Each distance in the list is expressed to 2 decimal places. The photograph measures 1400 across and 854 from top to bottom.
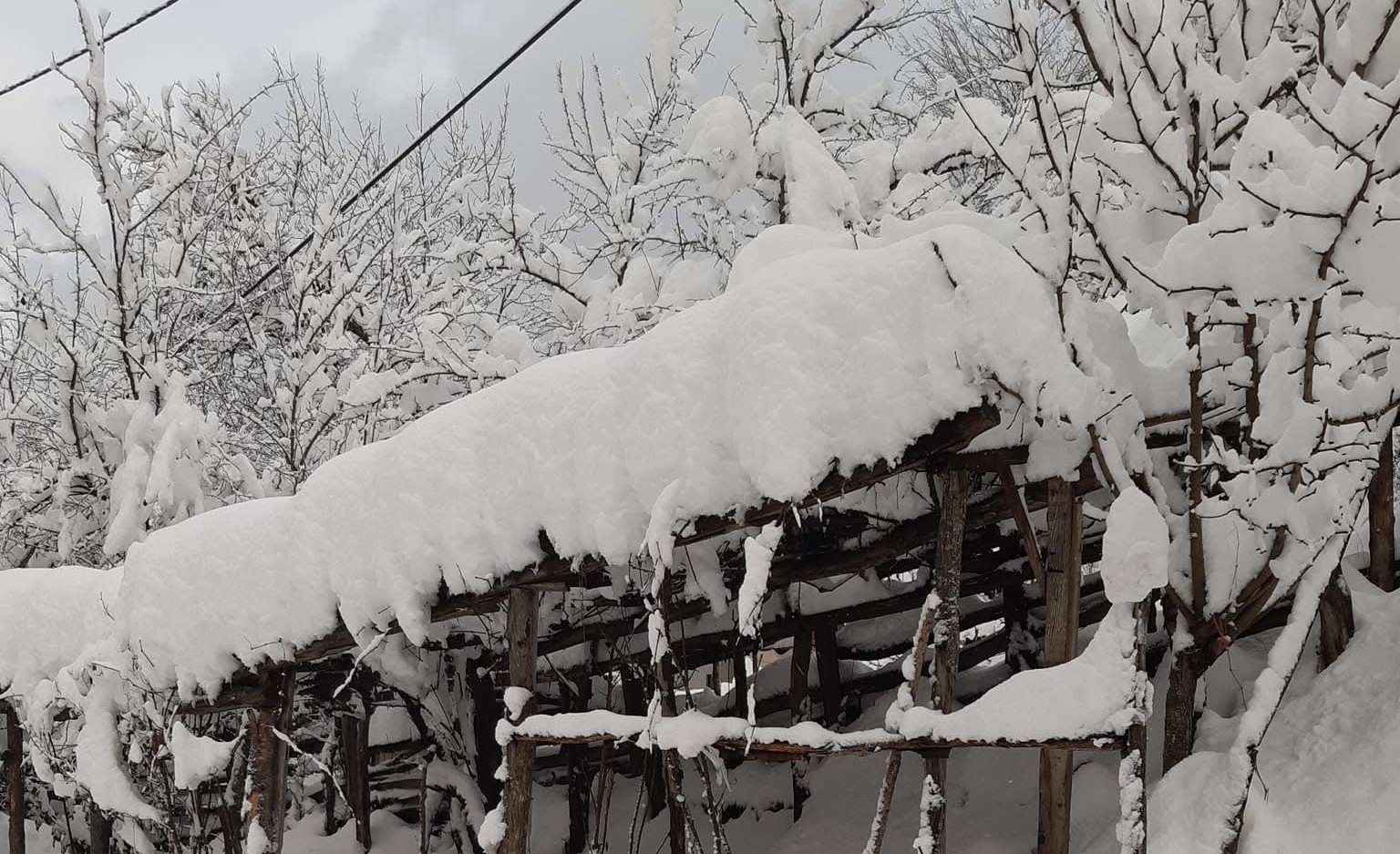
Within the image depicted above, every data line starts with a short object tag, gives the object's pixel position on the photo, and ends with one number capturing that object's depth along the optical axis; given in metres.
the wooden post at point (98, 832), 7.93
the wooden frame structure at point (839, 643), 3.52
